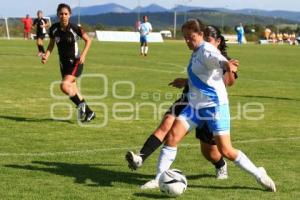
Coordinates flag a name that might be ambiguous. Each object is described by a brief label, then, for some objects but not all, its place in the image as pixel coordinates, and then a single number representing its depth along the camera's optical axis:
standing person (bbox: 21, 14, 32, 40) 53.09
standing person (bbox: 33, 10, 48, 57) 27.16
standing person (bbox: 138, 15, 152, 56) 33.97
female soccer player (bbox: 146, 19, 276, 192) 6.56
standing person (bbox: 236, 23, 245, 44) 61.05
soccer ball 6.43
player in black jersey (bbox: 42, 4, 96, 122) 11.41
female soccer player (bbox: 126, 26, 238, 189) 6.79
